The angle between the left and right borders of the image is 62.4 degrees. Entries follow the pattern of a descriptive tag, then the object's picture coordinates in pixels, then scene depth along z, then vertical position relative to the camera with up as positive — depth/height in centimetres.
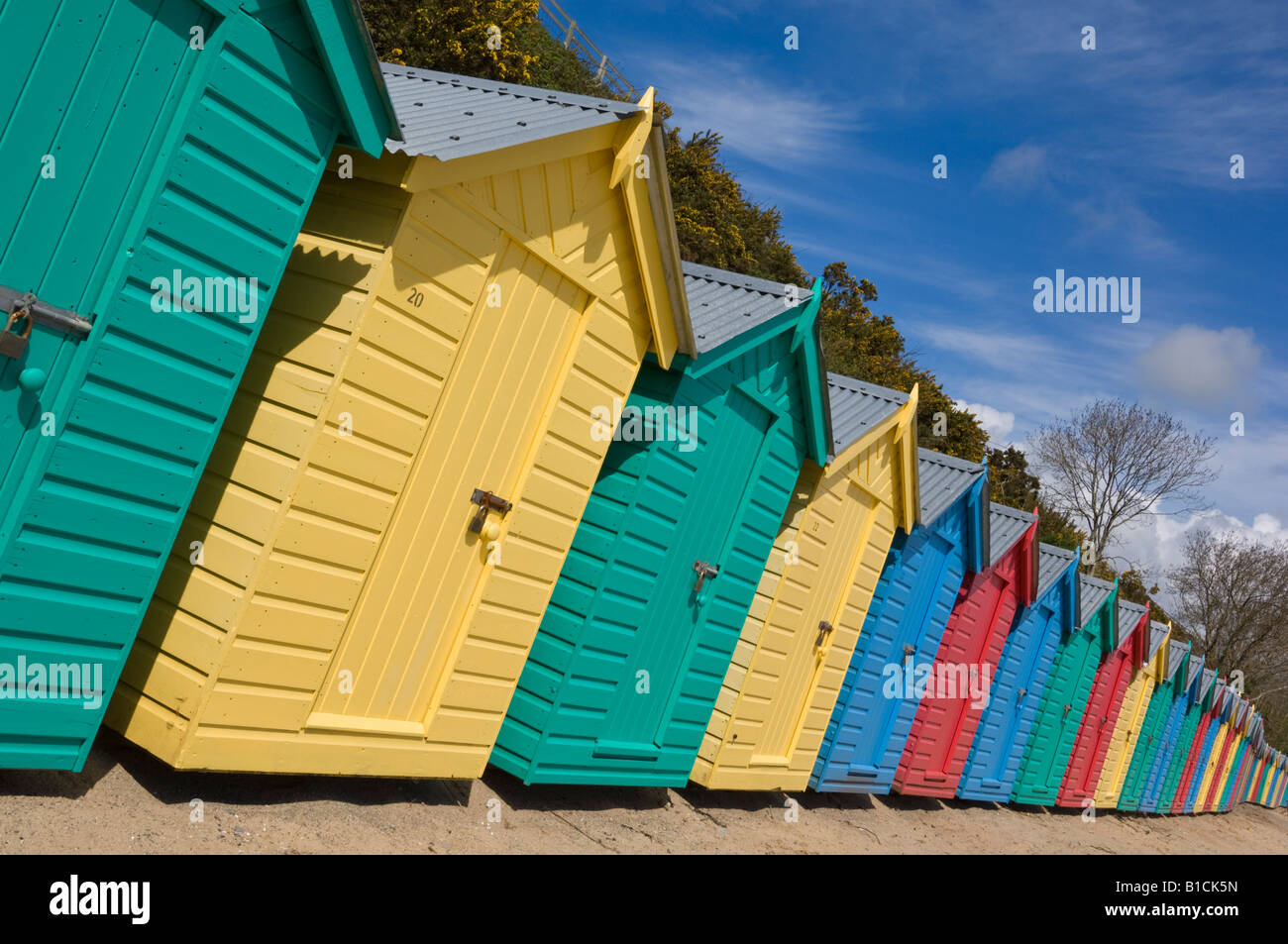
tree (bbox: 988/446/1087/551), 3488 +520
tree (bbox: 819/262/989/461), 2794 +610
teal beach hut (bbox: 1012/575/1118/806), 1795 -41
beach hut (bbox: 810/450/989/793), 1191 -15
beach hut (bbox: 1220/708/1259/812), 3422 -86
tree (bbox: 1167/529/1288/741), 4466 +504
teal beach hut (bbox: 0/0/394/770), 409 +17
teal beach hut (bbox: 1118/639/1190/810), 2372 -33
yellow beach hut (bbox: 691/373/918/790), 984 -20
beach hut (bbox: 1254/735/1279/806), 3994 -91
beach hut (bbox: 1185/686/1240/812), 3028 -84
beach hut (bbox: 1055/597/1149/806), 2005 -34
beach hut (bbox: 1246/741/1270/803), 3841 -104
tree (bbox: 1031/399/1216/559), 4141 +756
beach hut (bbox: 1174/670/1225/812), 2808 -49
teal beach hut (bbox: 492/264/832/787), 770 -26
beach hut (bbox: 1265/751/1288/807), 4200 -88
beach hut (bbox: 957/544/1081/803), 1591 -34
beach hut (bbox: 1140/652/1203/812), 2543 -53
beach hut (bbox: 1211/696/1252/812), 3170 -76
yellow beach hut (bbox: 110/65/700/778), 530 -12
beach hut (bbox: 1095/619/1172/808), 2205 -35
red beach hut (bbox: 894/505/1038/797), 1380 -31
